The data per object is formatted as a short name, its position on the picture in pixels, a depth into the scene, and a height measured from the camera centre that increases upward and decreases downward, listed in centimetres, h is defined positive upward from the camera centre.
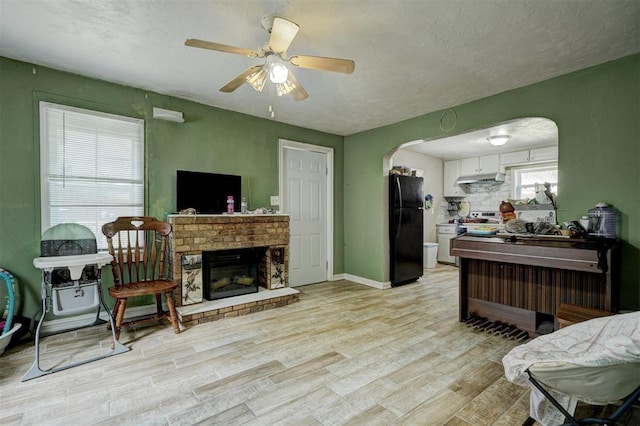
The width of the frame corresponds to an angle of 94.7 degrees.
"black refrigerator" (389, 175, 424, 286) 468 -28
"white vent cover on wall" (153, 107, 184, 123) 333 +110
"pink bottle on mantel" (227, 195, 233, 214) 370 +8
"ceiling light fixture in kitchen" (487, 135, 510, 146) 482 +119
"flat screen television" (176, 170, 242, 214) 346 +25
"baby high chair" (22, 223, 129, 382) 236 -54
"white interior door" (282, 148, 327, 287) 466 -1
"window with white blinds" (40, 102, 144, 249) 284 +46
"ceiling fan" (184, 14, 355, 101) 184 +104
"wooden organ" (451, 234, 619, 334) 226 -61
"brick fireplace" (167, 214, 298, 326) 319 -53
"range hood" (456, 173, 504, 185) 606 +72
